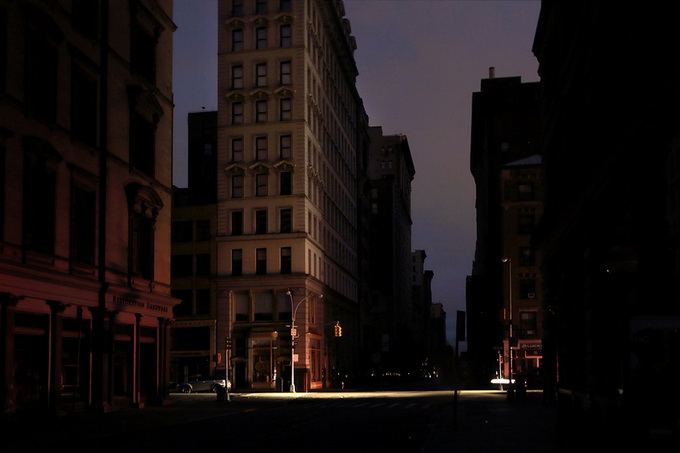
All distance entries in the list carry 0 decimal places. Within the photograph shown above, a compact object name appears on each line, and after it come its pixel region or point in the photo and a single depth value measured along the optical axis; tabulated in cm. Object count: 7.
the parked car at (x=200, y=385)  8009
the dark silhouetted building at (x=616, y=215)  1342
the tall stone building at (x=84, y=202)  3344
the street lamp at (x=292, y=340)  7854
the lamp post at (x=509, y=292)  9475
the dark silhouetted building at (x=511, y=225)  10188
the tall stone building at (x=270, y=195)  8762
